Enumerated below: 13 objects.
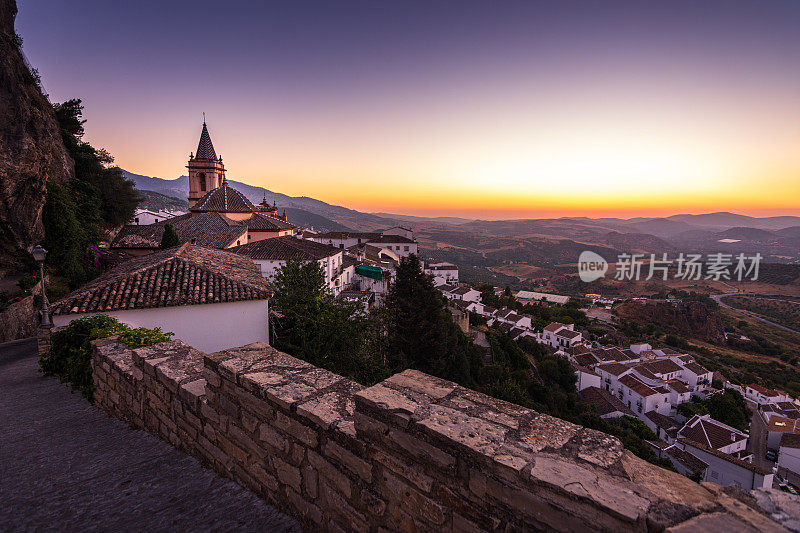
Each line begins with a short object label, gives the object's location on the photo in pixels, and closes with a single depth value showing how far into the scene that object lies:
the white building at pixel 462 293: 54.50
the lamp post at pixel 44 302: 8.07
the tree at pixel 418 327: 21.14
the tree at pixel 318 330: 9.79
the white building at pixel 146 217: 40.47
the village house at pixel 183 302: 8.44
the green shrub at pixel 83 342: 6.02
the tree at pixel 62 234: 16.70
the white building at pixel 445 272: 66.50
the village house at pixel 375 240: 54.22
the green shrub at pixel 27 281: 14.90
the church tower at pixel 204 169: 41.75
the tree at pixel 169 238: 20.19
